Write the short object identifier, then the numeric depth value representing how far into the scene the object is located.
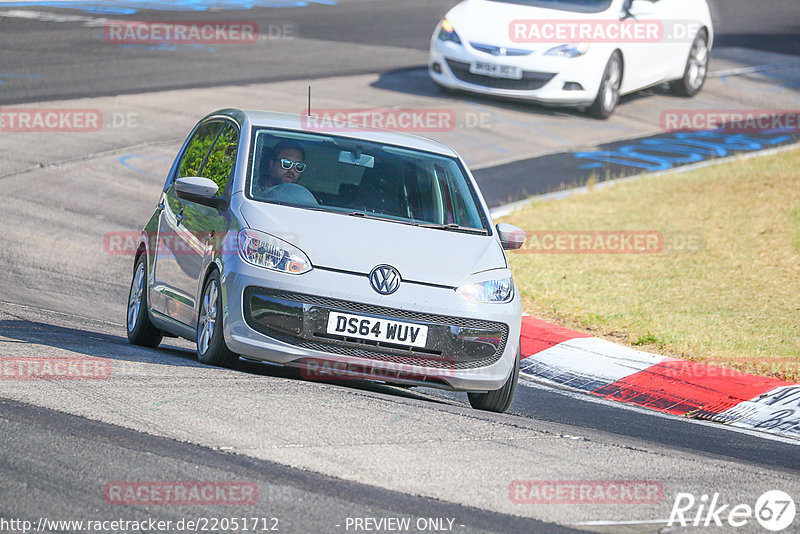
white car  38.12
